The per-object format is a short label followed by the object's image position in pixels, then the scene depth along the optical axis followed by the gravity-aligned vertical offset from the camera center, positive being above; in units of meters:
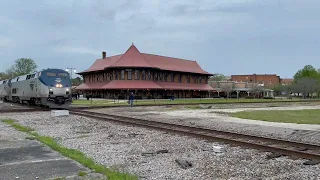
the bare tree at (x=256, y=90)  76.71 +0.74
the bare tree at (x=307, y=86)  82.49 +2.04
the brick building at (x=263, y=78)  128.82 +7.52
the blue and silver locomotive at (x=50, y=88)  22.61 +0.51
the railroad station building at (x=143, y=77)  50.91 +3.70
